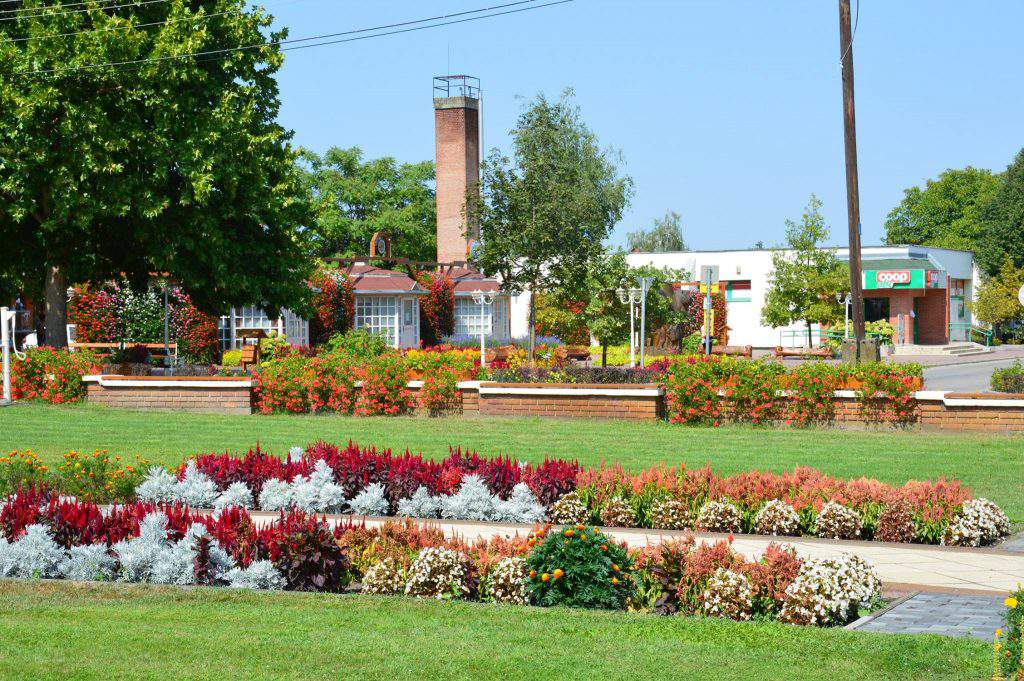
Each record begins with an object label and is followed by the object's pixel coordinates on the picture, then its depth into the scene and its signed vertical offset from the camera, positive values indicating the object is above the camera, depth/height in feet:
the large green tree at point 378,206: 230.68 +28.70
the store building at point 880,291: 173.06 +7.63
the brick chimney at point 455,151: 188.75 +31.55
